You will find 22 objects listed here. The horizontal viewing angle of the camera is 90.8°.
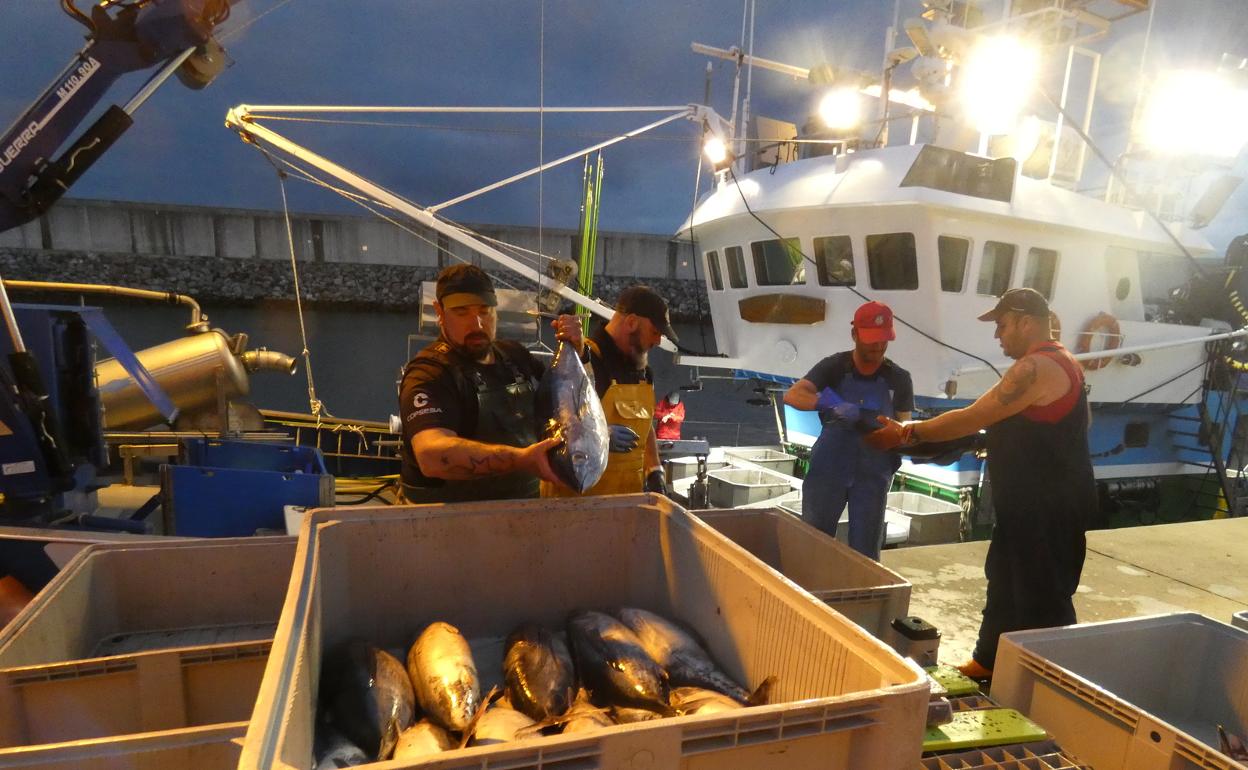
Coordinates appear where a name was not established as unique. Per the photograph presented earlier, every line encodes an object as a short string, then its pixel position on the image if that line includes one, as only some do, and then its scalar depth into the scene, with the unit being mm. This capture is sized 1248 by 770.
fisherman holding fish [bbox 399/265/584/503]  2062
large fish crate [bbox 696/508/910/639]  1903
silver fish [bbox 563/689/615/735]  1342
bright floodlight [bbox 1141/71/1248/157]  8156
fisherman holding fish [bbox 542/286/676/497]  2990
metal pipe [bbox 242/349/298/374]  6746
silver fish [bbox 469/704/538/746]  1368
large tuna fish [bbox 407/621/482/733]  1527
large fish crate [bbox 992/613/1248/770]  1631
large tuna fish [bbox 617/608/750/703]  1612
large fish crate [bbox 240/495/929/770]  962
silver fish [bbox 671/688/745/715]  1435
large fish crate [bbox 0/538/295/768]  1423
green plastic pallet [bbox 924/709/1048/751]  1626
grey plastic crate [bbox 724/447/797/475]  9438
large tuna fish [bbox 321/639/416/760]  1432
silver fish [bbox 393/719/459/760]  1330
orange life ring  8453
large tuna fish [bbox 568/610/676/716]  1588
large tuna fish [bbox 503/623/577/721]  1618
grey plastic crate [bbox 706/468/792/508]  6879
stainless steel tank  5848
